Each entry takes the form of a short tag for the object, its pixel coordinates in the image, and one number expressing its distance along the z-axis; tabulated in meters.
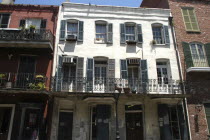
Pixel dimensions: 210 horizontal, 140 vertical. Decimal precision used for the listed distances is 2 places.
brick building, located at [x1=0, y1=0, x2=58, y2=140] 11.28
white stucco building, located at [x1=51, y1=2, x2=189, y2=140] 11.95
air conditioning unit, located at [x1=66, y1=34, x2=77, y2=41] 13.46
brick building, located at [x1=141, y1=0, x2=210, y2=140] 12.42
